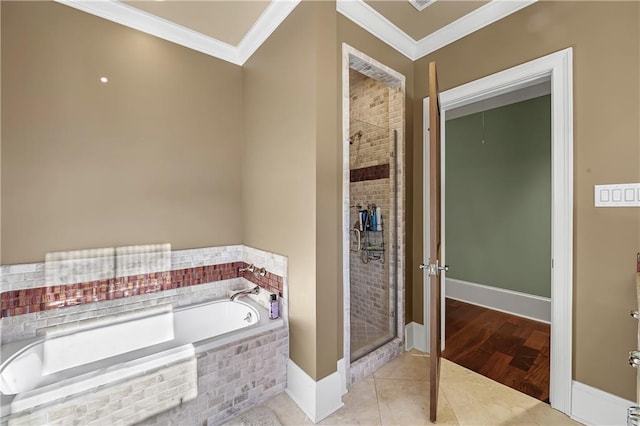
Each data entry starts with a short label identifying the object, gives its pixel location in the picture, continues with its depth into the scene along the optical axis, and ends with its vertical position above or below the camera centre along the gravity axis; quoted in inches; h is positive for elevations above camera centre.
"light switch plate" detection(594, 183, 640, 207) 57.6 +3.3
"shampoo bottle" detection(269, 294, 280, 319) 79.6 -29.1
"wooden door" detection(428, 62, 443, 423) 62.1 -8.1
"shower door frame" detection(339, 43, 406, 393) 75.9 +5.1
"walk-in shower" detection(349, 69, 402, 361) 96.9 +0.4
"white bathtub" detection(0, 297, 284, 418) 51.5 -33.9
